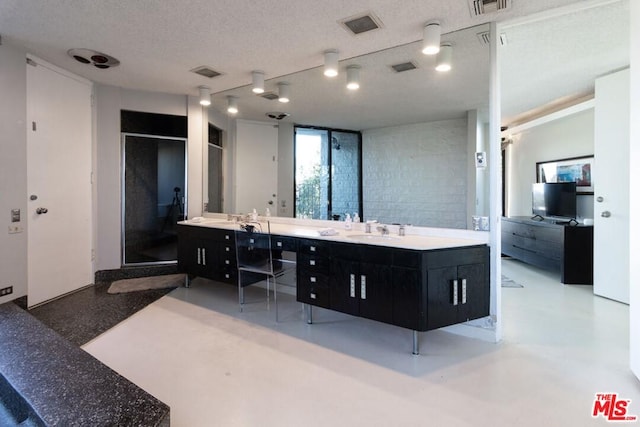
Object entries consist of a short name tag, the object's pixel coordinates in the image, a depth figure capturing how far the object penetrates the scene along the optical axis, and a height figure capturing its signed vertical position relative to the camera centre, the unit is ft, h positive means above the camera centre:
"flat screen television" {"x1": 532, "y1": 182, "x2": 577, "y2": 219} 15.24 +0.46
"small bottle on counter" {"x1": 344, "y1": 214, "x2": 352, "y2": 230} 11.25 -0.46
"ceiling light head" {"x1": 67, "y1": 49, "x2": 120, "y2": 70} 10.43 +5.07
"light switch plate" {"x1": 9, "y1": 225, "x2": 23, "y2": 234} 10.05 -0.60
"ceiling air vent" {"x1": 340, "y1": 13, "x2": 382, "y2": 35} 8.27 +4.87
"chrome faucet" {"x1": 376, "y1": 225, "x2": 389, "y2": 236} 10.30 -0.66
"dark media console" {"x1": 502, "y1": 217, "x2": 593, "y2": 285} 13.99 -1.79
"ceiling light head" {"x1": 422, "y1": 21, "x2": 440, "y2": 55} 8.45 +4.54
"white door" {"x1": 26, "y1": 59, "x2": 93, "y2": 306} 10.91 +1.01
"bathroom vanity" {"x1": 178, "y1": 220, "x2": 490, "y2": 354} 7.70 -1.73
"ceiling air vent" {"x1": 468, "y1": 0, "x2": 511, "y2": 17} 7.62 +4.84
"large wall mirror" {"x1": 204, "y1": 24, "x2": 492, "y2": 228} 9.18 +2.89
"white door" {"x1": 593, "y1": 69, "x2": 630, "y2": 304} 11.43 +0.79
